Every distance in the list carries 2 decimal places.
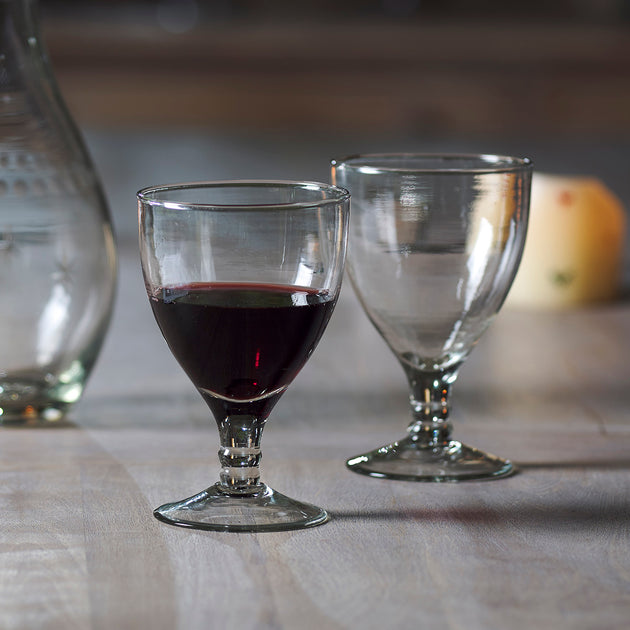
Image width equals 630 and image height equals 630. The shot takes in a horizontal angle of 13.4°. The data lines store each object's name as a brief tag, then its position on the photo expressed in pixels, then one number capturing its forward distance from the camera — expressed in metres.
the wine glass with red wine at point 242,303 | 0.94
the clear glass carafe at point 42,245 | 1.09
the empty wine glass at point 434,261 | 1.00
